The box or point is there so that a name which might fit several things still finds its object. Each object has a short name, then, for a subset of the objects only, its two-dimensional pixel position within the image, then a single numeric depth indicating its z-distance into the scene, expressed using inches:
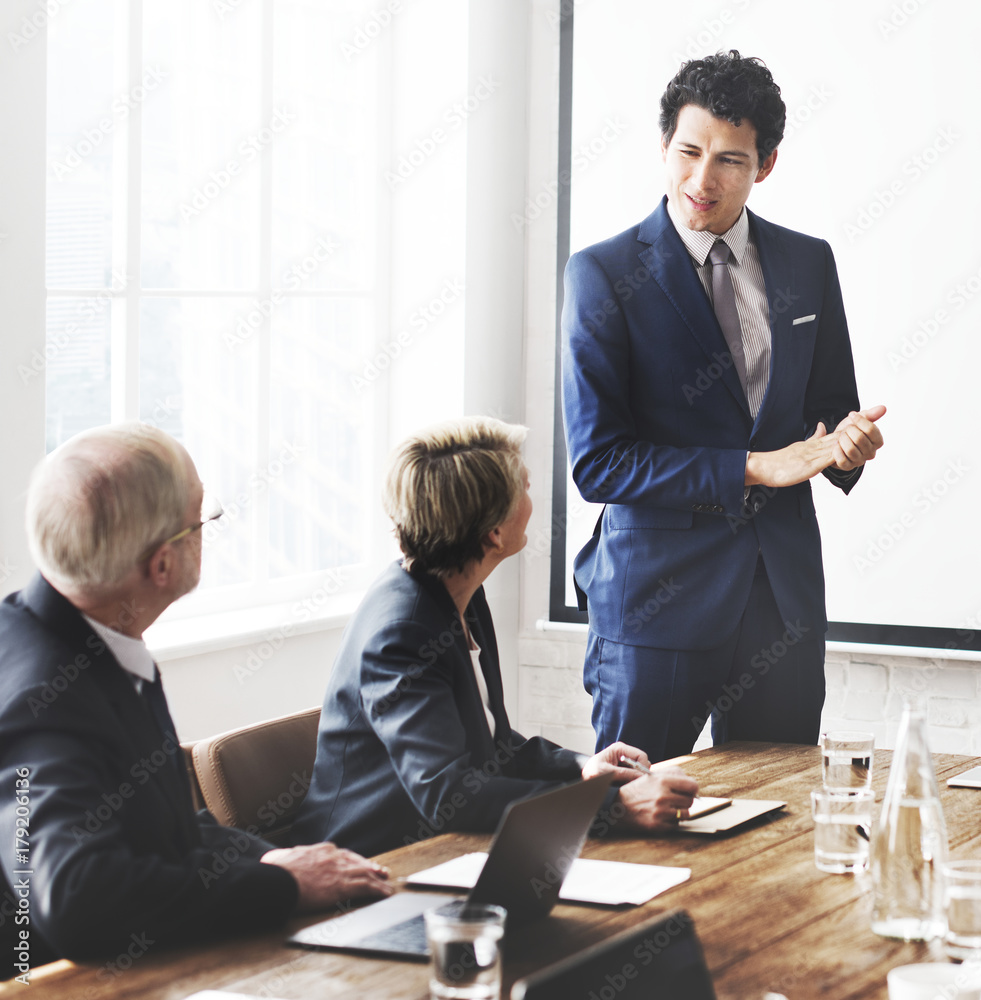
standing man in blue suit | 165.4
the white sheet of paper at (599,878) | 117.6
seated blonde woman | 128.8
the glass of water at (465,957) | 104.5
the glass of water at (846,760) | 131.4
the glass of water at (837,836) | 122.4
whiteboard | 224.1
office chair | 135.9
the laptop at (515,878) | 110.2
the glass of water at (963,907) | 109.8
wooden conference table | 107.8
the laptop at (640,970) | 96.7
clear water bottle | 113.1
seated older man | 111.4
